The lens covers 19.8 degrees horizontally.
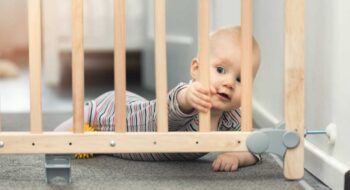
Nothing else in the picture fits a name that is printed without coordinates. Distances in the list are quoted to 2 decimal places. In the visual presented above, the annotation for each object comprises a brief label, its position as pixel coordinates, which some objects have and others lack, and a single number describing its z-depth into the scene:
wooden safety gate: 1.97
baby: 2.06
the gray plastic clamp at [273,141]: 2.00
